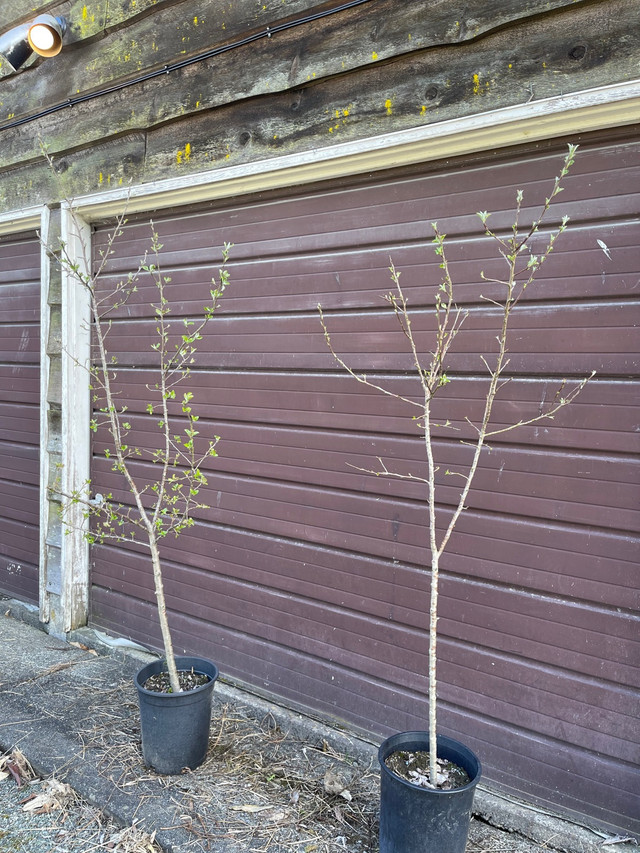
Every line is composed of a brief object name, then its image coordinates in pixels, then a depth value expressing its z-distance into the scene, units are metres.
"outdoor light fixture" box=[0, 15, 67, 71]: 3.87
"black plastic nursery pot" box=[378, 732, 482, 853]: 2.01
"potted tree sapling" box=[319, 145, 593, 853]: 2.02
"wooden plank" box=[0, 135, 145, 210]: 3.76
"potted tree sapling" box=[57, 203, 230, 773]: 2.69
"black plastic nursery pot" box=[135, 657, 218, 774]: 2.64
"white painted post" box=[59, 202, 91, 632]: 4.07
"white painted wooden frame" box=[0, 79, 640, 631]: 2.29
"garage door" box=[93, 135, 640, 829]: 2.33
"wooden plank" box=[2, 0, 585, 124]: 2.56
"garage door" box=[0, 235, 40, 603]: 4.59
